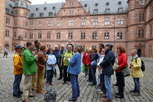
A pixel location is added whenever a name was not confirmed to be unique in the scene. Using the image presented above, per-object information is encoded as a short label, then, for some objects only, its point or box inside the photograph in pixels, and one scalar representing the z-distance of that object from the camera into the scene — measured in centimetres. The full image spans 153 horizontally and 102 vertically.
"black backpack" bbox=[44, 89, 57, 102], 258
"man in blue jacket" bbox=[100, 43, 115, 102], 373
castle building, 2588
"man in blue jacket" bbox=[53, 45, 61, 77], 691
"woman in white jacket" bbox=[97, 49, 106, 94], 468
